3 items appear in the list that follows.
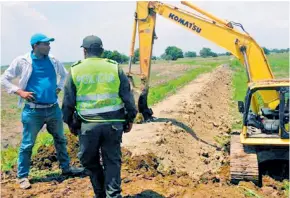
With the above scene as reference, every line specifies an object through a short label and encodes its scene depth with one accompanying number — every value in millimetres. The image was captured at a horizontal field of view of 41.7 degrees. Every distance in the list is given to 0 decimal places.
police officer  4129
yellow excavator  5914
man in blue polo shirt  5371
